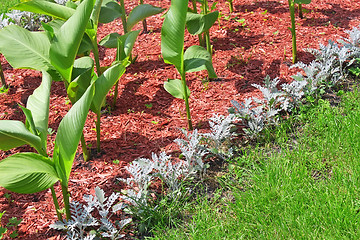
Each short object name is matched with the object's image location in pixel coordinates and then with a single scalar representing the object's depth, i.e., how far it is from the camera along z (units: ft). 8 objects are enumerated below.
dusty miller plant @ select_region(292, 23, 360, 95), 11.94
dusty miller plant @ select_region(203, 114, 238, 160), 10.21
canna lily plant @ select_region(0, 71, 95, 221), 7.51
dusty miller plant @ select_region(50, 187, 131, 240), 8.34
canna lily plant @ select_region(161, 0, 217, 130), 9.77
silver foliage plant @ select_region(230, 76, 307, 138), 10.80
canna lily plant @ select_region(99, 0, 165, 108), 12.35
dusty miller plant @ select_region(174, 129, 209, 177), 9.62
